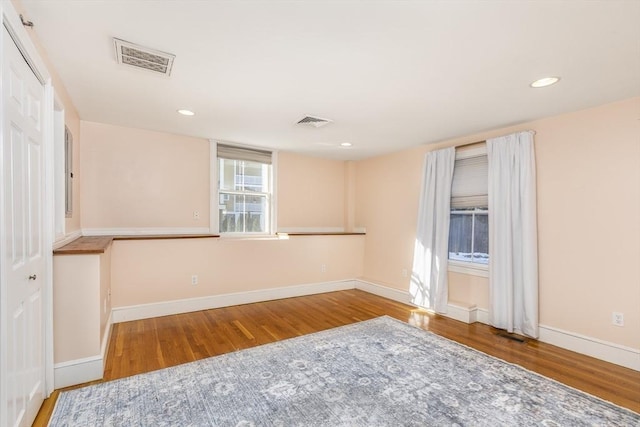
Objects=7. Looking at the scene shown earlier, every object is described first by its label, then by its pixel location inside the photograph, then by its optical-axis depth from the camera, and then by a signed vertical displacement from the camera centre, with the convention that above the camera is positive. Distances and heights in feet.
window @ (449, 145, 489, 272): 12.34 +0.09
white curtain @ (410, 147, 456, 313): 13.03 -0.98
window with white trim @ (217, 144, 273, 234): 14.52 +1.24
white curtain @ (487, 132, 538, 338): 10.43 -0.81
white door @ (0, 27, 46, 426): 4.57 -0.39
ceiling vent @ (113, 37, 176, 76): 6.18 +3.51
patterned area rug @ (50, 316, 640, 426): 6.17 -4.29
